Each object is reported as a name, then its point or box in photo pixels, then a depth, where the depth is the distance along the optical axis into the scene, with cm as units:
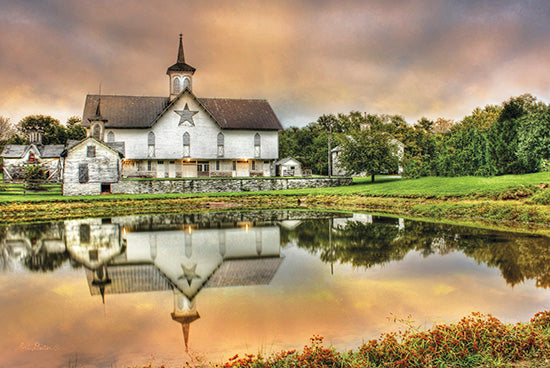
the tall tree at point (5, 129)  9132
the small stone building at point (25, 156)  6006
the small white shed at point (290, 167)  6366
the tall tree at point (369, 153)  4769
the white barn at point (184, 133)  5431
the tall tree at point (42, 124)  9434
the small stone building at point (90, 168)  4038
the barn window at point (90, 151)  4138
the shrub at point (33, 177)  3917
